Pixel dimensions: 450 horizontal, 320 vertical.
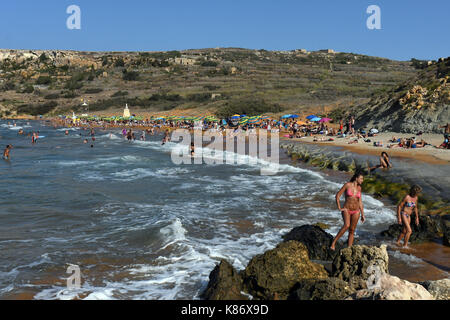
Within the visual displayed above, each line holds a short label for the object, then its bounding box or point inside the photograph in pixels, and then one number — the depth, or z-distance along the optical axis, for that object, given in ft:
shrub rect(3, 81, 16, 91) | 328.90
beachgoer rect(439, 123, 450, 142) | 69.00
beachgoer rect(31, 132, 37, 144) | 121.08
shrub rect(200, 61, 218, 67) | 336.70
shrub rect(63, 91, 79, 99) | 284.61
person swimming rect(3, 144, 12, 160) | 83.51
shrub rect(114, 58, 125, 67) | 358.43
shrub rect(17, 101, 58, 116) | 274.36
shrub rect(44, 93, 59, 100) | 292.96
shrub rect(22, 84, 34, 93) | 313.01
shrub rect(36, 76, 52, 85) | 336.70
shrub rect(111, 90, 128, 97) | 264.62
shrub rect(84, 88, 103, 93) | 288.02
